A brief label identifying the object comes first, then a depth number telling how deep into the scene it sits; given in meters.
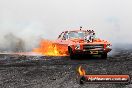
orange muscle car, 18.39
